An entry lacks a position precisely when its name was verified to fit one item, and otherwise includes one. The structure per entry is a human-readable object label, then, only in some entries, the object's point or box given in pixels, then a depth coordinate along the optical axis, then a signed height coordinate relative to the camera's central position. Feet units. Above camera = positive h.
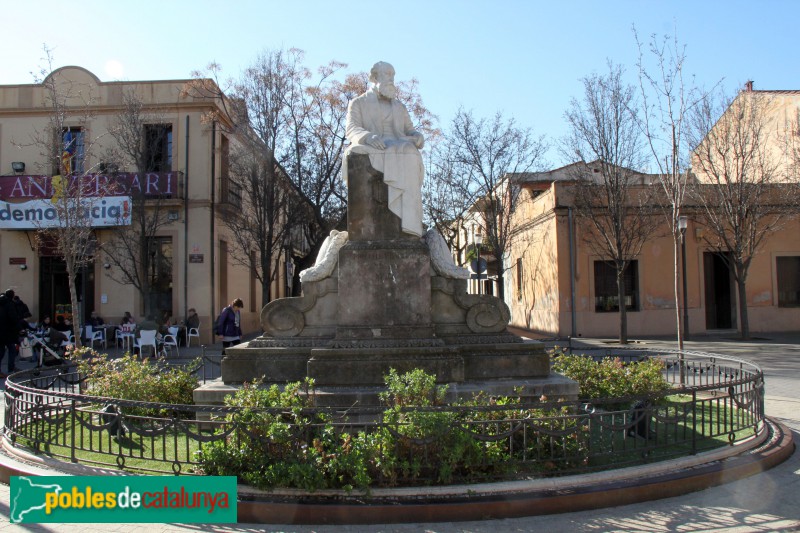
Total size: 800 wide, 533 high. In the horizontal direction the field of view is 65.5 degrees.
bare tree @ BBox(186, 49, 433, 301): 70.23 +19.24
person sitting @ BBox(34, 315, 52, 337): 60.55 -2.37
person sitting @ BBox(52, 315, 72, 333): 59.36 -2.12
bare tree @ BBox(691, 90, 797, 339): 69.87 +12.53
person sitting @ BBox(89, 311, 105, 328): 68.85 -1.99
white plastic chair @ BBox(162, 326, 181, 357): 58.80 -3.63
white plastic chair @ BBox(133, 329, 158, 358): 52.95 -3.11
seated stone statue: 26.25 +6.82
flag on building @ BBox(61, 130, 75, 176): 37.82 +8.98
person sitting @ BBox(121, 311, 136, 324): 68.95 -1.85
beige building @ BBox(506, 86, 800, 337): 76.13 +2.06
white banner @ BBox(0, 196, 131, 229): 69.21 +10.15
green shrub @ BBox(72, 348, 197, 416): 25.05 -3.31
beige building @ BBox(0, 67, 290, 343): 73.05 +12.68
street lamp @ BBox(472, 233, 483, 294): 83.51 +7.99
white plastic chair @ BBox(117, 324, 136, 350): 61.57 -3.24
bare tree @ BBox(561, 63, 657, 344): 67.00 +11.19
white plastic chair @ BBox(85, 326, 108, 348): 64.39 -3.52
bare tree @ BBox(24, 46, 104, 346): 36.11 +6.12
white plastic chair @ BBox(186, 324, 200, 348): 68.20 -3.59
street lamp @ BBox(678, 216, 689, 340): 75.00 -1.88
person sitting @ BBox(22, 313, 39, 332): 49.44 -2.25
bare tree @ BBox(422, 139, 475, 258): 81.92 +13.09
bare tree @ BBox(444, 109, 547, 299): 78.54 +14.19
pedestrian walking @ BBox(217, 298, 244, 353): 42.29 -1.73
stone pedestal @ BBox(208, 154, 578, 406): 24.00 -1.24
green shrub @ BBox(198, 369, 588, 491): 16.29 -4.05
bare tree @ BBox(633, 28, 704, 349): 35.40 +6.43
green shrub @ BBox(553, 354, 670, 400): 28.17 -3.73
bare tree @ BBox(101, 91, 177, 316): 69.51 +10.90
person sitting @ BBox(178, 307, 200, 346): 69.07 -2.45
